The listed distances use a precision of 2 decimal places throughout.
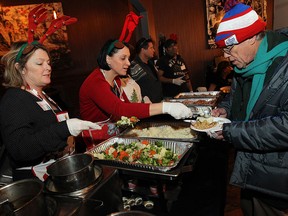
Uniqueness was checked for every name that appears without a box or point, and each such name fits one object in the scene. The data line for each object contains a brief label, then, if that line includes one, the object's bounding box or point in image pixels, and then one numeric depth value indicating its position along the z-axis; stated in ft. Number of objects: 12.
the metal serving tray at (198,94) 12.20
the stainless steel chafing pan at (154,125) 7.17
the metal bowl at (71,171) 3.79
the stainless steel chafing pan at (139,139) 5.31
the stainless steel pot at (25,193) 3.15
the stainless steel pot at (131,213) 2.96
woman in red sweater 6.79
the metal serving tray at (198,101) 10.69
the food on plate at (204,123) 5.87
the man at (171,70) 14.60
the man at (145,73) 11.34
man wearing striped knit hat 4.50
